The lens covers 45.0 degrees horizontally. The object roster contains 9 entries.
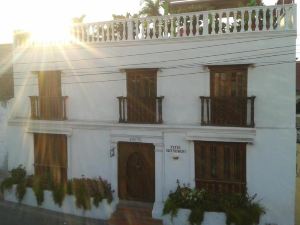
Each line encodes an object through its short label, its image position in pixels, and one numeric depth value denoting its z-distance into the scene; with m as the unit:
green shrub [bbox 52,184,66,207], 14.48
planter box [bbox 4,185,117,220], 13.97
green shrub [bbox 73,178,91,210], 14.04
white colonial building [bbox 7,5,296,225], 12.37
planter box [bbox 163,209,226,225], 12.35
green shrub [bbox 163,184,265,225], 12.02
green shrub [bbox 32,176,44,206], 14.80
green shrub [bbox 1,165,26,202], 15.18
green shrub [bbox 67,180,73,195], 14.50
